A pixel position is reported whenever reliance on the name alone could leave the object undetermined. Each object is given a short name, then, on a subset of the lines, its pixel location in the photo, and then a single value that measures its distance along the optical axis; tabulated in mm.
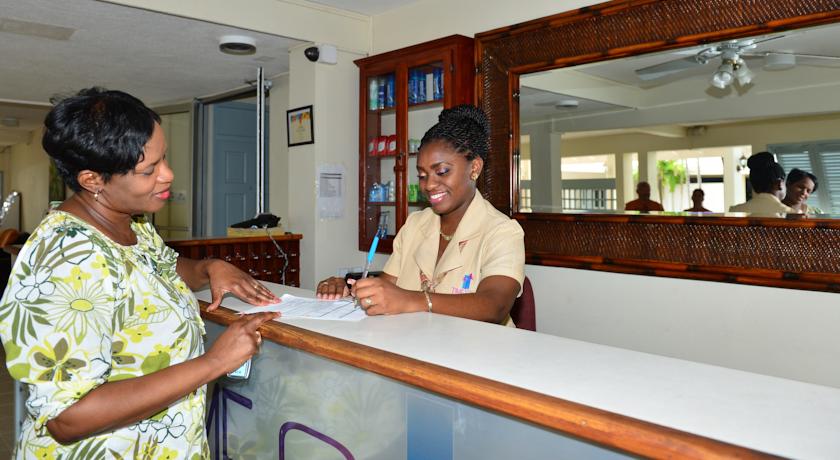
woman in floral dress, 863
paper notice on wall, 4418
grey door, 6473
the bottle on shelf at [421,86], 4079
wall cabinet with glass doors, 3861
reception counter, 686
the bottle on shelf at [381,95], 4395
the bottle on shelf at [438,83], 3964
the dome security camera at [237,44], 4273
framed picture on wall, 4426
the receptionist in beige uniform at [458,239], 1590
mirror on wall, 2635
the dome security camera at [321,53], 4301
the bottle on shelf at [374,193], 4461
